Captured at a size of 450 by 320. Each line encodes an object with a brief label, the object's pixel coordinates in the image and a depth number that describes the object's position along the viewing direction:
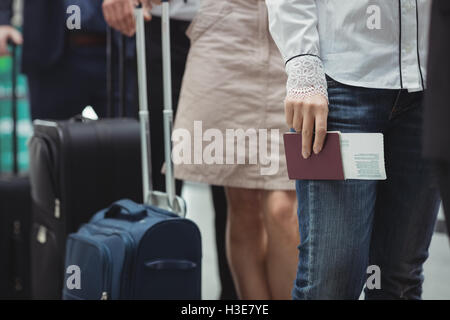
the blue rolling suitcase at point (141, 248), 2.75
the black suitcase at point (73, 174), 3.08
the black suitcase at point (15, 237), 3.48
